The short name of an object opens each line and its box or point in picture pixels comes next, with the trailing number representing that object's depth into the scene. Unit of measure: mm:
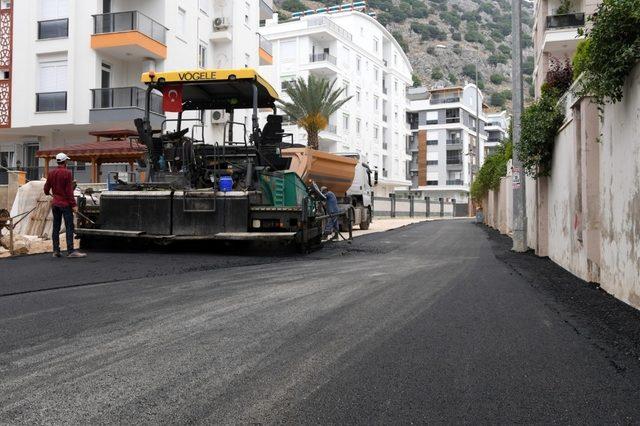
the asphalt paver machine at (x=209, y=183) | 11805
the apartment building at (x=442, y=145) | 88688
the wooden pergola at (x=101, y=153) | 20109
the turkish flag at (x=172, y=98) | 12414
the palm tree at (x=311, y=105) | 39688
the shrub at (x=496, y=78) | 151125
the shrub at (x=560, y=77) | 13537
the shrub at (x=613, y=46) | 6266
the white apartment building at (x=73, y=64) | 25781
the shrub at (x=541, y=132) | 11773
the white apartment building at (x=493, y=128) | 109300
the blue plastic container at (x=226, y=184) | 11953
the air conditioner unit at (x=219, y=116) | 13056
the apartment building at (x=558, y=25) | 28658
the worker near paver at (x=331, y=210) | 17344
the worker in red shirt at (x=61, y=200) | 11216
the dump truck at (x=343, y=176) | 18797
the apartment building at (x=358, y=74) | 51438
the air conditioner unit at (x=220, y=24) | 32656
